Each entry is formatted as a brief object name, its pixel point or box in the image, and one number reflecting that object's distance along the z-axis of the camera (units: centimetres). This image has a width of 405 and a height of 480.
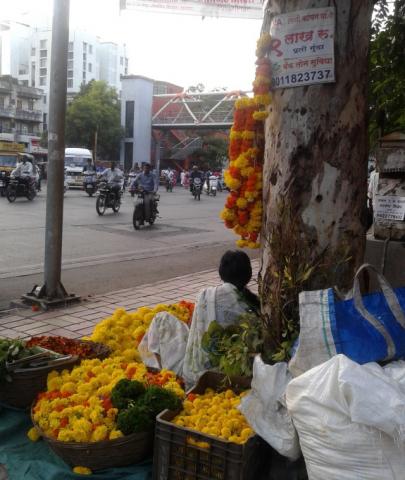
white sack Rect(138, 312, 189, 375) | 359
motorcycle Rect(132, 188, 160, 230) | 1302
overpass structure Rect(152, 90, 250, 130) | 3719
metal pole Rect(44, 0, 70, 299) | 545
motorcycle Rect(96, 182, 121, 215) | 1564
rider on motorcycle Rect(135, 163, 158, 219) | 1327
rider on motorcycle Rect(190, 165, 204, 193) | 2647
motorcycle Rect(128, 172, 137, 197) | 1344
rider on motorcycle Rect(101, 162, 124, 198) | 1589
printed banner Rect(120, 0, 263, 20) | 453
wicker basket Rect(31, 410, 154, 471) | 267
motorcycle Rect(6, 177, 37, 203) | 1825
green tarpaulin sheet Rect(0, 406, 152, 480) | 270
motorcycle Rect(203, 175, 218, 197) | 3102
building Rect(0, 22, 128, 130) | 8919
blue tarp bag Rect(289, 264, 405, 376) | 239
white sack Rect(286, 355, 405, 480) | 205
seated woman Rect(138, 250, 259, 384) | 332
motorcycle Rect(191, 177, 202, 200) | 2630
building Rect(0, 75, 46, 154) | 6119
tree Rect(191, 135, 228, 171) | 4771
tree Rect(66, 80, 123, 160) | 4584
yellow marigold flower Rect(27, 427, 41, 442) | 303
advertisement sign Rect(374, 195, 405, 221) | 471
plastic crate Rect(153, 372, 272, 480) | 240
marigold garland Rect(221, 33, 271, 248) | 326
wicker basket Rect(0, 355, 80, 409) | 328
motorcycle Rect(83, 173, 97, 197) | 2369
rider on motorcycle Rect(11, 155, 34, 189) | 1817
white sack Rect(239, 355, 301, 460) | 245
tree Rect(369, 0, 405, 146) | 513
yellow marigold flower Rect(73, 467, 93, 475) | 269
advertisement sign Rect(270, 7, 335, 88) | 276
